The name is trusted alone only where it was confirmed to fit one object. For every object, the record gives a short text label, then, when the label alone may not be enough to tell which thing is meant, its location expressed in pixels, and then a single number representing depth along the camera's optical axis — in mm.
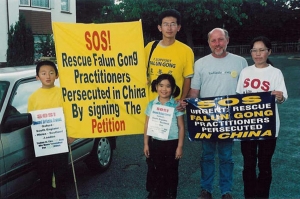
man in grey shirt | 4133
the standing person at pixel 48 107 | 3980
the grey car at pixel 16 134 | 3713
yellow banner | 4113
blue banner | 3984
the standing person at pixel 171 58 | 4109
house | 16781
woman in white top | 3898
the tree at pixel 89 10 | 34312
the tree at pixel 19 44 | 15797
